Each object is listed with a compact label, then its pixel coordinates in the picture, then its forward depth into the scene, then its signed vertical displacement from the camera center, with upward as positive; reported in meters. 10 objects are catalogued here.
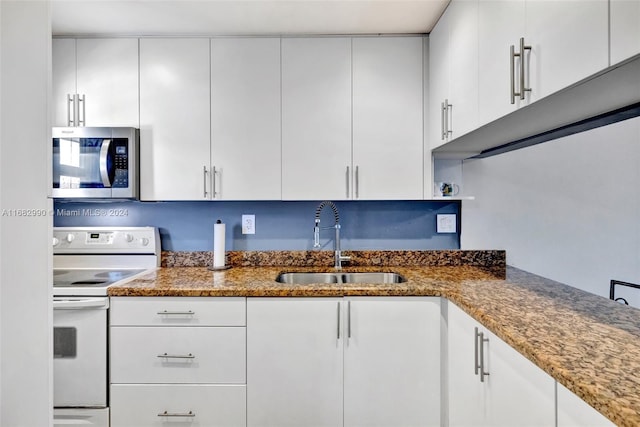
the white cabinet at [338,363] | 1.76 -0.75
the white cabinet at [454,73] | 1.58 +0.67
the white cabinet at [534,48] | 0.90 +0.48
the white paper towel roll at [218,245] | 2.21 -0.22
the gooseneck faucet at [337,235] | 2.24 -0.16
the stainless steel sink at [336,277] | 2.21 -0.42
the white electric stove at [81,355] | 1.75 -0.71
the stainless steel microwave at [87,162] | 2.07 +0.27
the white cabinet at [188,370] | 1.77 -0.79
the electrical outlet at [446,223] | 2.40 -0.09
